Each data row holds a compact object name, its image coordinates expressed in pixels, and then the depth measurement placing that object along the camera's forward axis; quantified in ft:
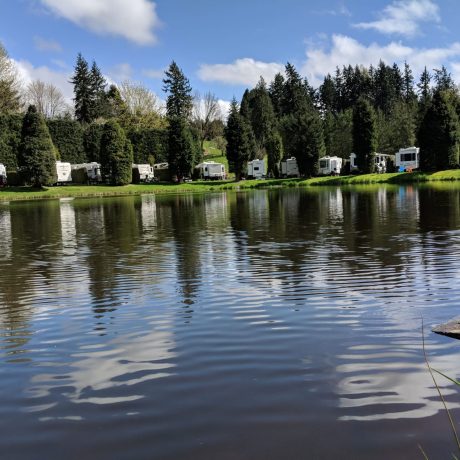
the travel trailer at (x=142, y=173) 263.90
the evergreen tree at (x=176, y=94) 372.99
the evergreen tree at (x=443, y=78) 378.47
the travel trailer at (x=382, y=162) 249.34
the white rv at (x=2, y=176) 230.89
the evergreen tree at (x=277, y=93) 422.41
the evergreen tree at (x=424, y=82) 418.31
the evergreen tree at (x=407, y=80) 463.42
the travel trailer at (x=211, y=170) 276.00
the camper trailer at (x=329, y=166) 250.16
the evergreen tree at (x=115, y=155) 239.30
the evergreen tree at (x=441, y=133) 207.51
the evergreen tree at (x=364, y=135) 230.27
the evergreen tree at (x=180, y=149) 259.19
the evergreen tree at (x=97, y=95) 348.12
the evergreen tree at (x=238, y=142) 257.14
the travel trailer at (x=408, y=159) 228.86
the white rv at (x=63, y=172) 248.52
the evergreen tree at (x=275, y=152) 279.49
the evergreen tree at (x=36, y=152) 216.95
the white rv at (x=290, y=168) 265.75
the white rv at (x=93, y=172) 258.57
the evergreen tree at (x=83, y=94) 358.43
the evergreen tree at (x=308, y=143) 241.35
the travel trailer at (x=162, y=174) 274.57
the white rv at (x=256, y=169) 277.64
